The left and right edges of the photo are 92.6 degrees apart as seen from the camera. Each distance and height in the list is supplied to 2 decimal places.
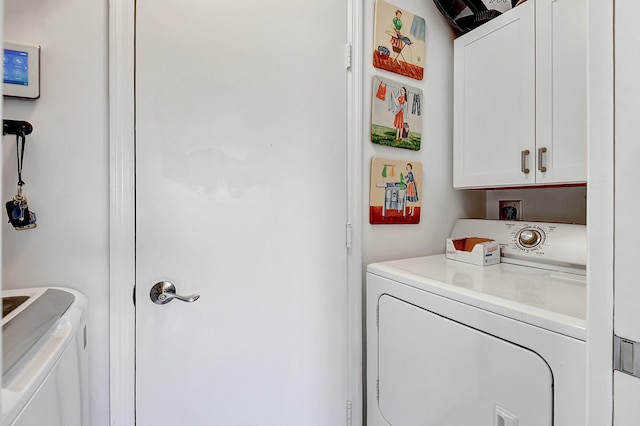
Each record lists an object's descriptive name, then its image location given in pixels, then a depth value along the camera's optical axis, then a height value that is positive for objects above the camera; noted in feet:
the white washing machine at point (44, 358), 1.63 -0.93
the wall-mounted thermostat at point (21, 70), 2.98 +1.38
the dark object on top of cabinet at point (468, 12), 4.99 +3.38
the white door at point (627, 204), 1.77 +0.06
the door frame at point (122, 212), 3.38 -0.02
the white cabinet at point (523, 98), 3.93 +1.69
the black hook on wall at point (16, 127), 2.90 +0.80
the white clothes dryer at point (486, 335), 2.50 -1.20
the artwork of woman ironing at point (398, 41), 4.97 +2.89
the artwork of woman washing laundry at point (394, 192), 5.00 +0.35
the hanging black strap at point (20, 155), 3.04 +0.55
